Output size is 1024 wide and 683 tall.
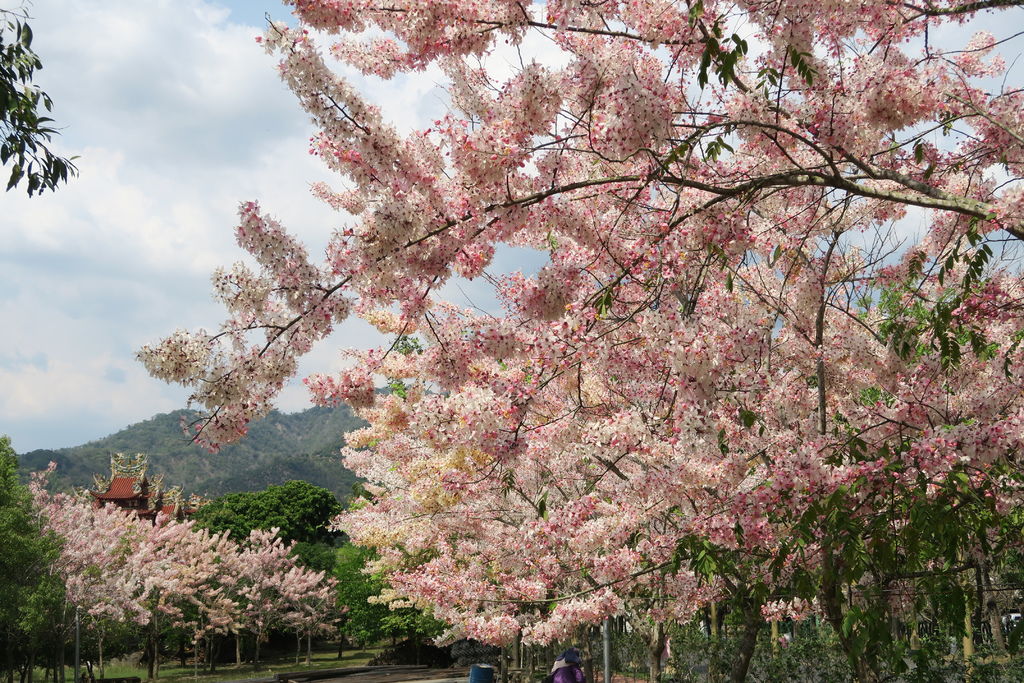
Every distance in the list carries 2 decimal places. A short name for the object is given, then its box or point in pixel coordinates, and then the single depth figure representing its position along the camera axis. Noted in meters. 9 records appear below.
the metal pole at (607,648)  10.07
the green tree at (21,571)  21.52
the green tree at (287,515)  51.27
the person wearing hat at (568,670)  10.25
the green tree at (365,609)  29.69
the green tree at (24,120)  6.34
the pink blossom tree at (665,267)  4.41
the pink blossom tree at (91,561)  24.97
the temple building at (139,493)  56.72
